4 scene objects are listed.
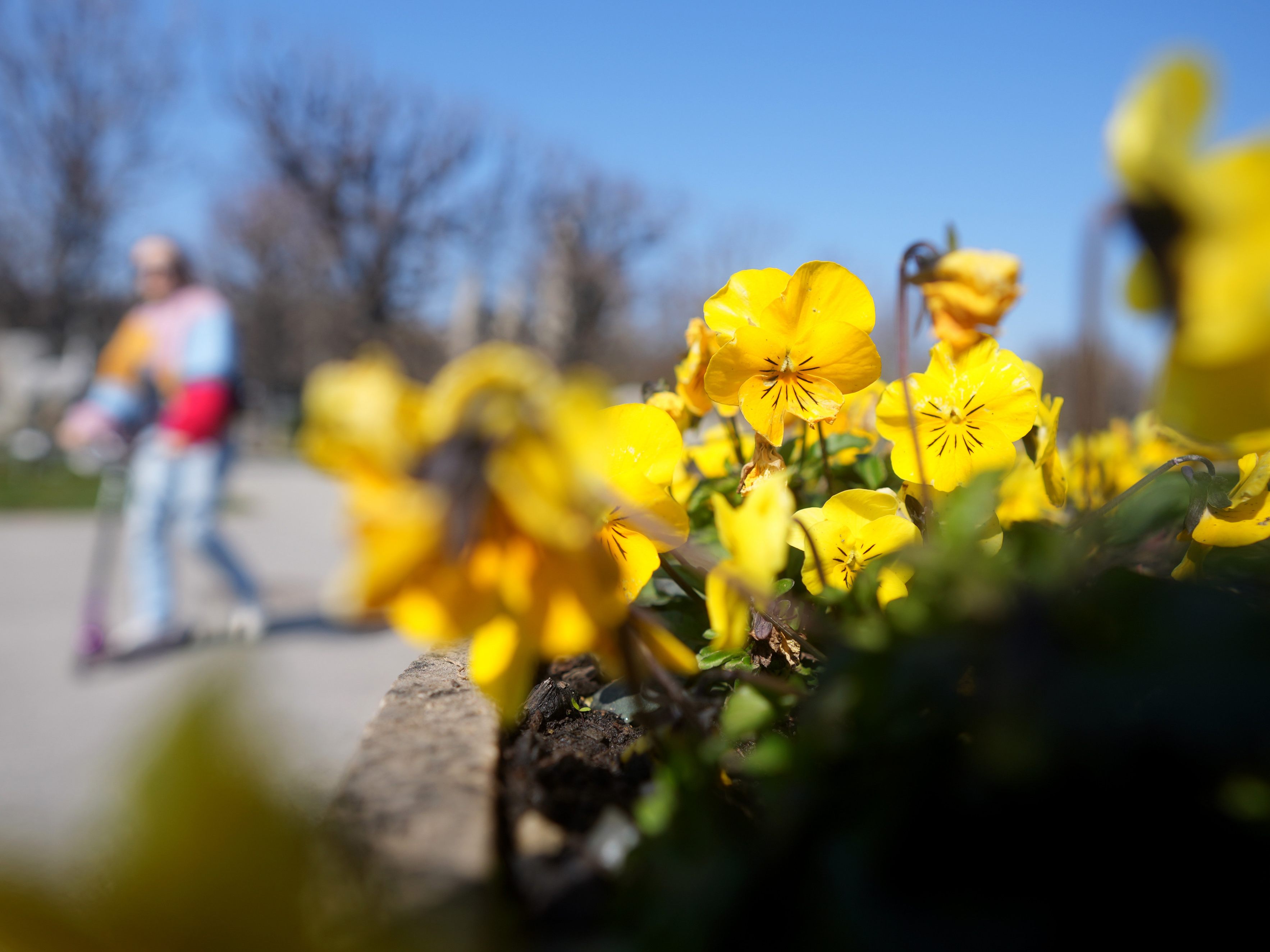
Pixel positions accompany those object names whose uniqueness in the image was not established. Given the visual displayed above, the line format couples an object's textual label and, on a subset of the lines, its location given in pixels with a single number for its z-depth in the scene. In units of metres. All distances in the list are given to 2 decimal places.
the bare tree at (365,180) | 18.09
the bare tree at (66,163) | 15.90
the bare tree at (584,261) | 21.08
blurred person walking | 3.65
